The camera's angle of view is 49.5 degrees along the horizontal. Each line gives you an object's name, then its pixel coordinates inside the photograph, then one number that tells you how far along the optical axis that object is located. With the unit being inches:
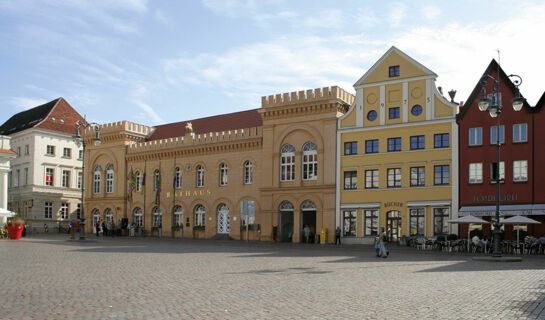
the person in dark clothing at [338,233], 1631.4
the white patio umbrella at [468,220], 1317.7
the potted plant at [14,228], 1652.3
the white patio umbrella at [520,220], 1263.5
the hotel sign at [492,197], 1438.2
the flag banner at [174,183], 2089.1
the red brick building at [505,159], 1412.4
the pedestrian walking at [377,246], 1092.2
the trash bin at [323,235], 1674.5
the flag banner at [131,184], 2220.7
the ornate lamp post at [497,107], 930.6
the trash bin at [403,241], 1520.3
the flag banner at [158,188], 2100.1
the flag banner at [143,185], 2174.0
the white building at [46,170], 2596.0
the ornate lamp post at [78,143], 1535.2
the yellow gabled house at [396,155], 1549.0
